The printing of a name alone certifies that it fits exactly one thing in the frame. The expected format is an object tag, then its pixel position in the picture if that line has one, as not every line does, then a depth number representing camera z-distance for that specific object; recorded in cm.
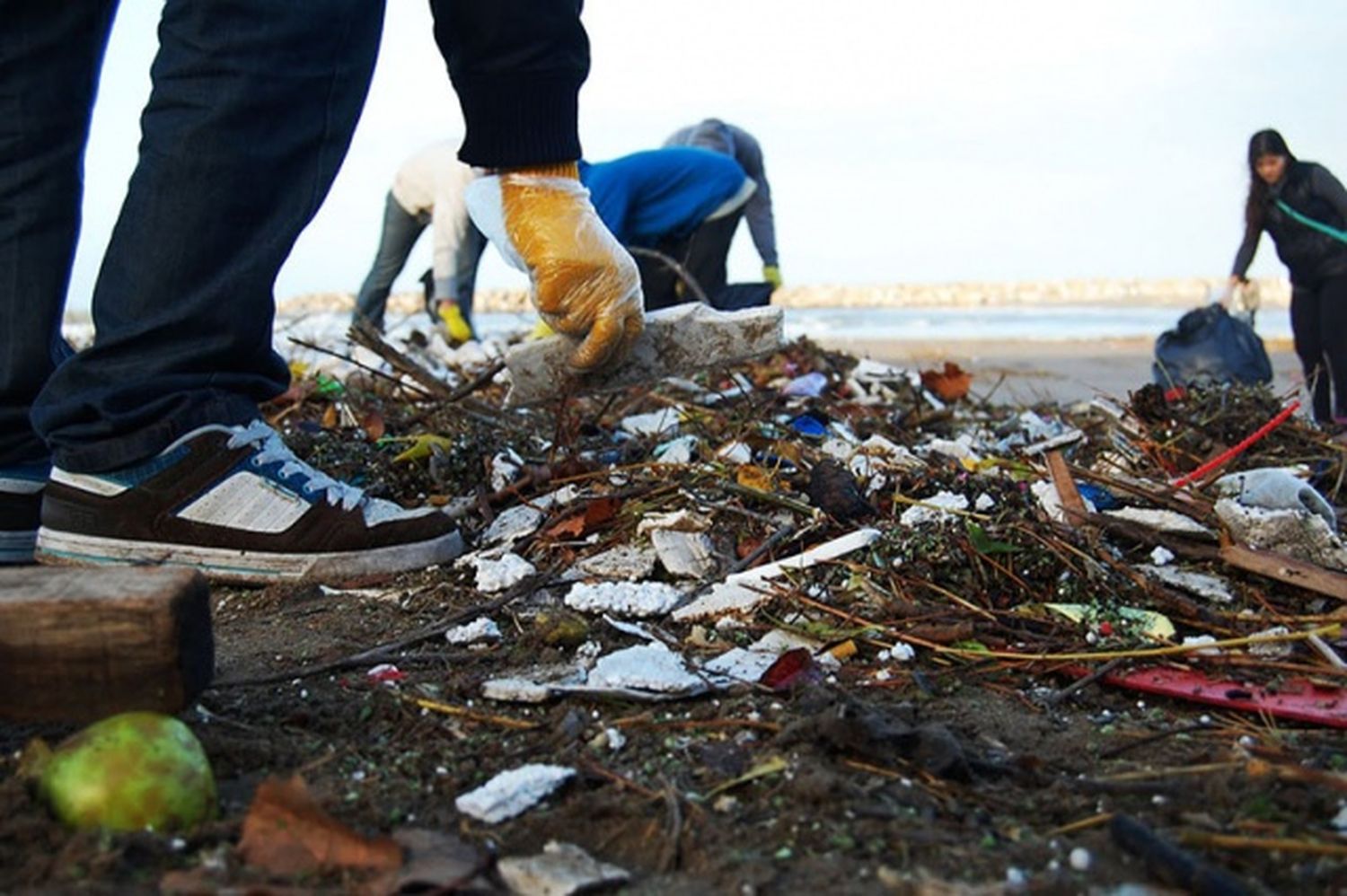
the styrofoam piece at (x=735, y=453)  275
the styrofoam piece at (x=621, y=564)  220
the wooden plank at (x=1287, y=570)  198
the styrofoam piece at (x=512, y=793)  122
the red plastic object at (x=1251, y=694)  156
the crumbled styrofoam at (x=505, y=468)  281
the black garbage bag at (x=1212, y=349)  663
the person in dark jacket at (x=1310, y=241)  705
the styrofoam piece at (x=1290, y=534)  216
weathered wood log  131
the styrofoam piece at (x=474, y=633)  188
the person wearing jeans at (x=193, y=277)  199
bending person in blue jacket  700
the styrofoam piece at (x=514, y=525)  247
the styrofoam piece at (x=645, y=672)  159
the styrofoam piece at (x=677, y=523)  232
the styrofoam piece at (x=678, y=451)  279
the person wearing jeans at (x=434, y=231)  836
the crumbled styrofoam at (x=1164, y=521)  226
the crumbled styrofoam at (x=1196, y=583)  205
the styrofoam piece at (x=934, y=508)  219
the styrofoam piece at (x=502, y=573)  217
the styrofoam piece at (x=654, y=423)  329
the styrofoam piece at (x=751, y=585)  199
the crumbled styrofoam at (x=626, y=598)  200
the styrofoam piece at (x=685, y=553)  219
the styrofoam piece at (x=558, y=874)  108
